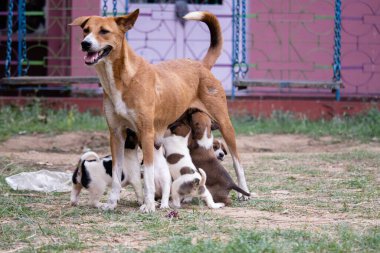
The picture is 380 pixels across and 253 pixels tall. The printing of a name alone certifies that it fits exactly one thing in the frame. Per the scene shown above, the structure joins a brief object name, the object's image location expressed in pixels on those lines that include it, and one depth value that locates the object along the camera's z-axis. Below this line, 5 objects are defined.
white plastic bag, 15.68
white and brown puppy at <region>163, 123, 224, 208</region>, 13.98
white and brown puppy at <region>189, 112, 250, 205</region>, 14.38
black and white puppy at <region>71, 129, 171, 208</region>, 13.99
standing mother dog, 13.53
